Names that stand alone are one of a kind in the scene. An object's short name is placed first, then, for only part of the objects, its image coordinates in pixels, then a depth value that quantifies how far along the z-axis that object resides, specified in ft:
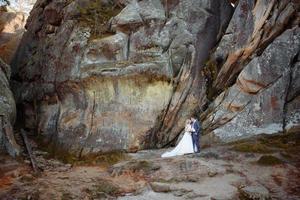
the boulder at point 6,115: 65.26
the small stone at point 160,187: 52.85
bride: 65.31
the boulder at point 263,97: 65.57
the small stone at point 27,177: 57.82
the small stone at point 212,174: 55.11
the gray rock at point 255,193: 47.32
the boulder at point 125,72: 72.49
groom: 65.87
